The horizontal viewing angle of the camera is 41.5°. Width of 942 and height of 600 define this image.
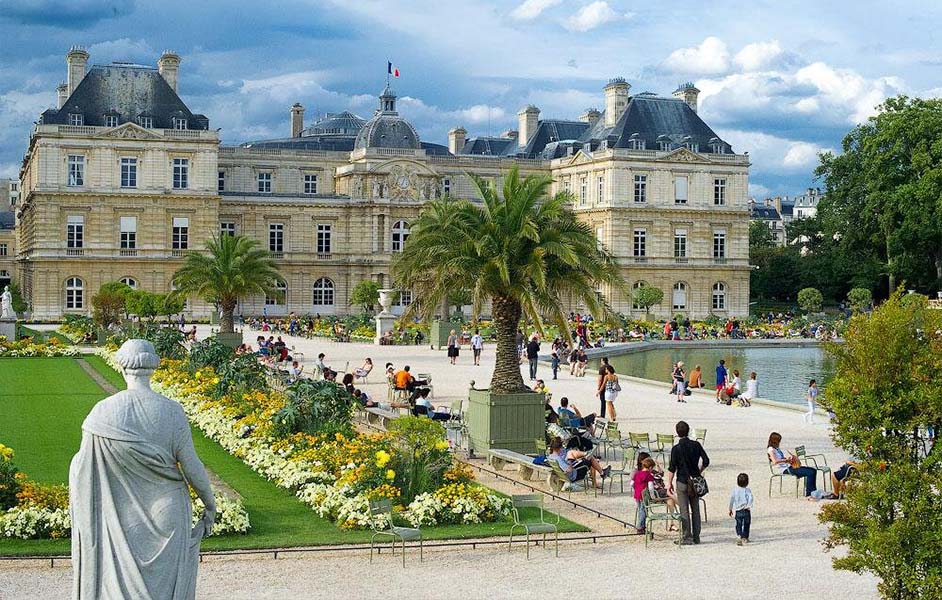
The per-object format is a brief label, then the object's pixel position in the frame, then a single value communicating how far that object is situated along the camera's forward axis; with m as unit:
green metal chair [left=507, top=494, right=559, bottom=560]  14.25
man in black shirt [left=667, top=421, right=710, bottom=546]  14.80
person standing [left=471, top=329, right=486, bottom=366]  40.53
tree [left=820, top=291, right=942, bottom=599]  10.48
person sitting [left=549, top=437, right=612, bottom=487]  17.94
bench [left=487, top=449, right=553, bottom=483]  18.86
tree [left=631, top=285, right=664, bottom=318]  65.56
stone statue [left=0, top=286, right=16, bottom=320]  45.84
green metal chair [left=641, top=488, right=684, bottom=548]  14.80
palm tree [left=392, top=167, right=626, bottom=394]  21.59
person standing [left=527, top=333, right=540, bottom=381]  36.09
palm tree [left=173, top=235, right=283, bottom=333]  41.97
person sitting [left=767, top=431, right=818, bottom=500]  17.89
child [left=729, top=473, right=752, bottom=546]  14.71
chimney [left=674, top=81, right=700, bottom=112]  74.69
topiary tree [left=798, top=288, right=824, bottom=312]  65.06
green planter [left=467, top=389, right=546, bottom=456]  20.84
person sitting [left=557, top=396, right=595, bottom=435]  22.61
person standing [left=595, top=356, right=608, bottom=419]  27.38
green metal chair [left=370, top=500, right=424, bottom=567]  13.85
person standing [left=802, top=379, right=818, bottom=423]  26.28
